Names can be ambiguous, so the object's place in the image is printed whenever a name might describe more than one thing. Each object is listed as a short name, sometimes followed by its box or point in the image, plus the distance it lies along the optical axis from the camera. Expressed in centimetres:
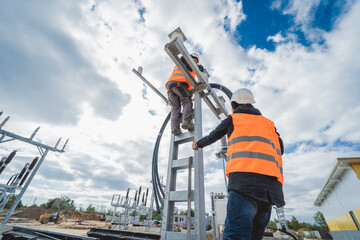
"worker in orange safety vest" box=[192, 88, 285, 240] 133
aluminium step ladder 215
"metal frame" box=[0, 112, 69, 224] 698
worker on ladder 295
